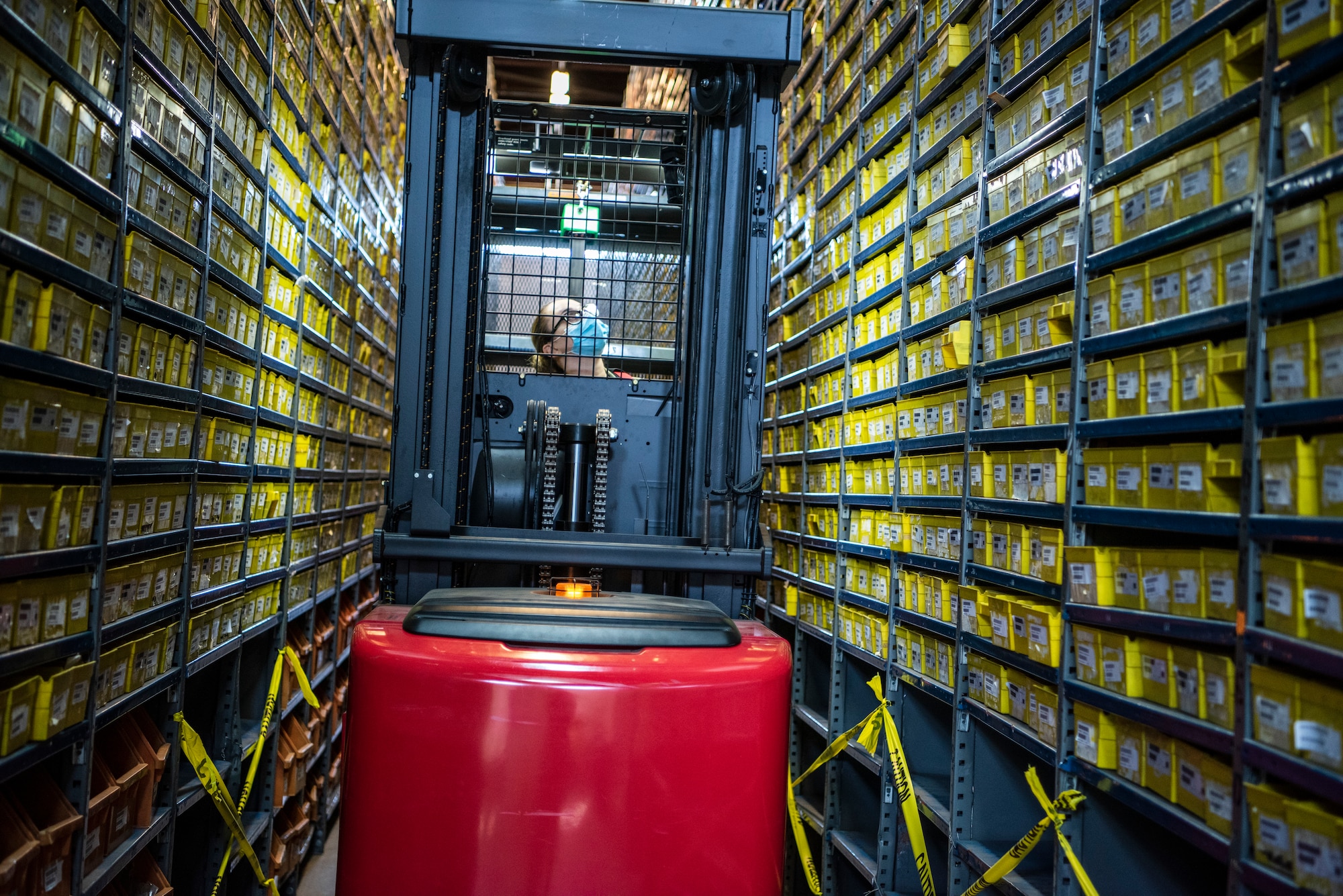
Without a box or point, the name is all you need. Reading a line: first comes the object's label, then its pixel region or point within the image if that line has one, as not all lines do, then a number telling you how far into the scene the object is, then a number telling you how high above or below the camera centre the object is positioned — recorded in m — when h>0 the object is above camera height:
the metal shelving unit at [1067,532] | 2.24 -0.05
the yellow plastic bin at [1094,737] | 2.89 -0.67
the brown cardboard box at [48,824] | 2.62 -0.98
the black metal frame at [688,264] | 3.24 +0.77
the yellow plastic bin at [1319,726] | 2.00 -0.43
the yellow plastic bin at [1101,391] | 2.93 +0.37
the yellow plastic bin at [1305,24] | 2.09 +1.08
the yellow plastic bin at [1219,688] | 2.39 -0.43
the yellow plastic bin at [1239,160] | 2.39 +0.89
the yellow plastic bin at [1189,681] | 2.50 -0.43
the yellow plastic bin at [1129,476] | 2.77 +0.11
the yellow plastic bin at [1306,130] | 2.12 +0.86
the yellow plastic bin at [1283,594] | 2.11 -0.16
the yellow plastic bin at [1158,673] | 2.63 -0.43
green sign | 3.79 +1.05
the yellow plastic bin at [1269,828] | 2.11 -0.68
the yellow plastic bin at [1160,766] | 2.62 -0.68
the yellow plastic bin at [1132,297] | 2.80 +0.62
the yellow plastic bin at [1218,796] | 2.36 -0.68
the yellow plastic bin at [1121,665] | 2.78 -0.44
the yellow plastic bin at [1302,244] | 2.10 +0.60
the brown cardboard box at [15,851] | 2.40 -0.96
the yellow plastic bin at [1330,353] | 2.03 +0.35
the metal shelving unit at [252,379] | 2.81 +0.46
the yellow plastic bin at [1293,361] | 2.11 +0.35
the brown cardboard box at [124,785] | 3.24 -1.07
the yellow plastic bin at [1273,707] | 2.13 -0.42
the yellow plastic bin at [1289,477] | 2.10 +0.09
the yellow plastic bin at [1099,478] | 2.93 +0.10
